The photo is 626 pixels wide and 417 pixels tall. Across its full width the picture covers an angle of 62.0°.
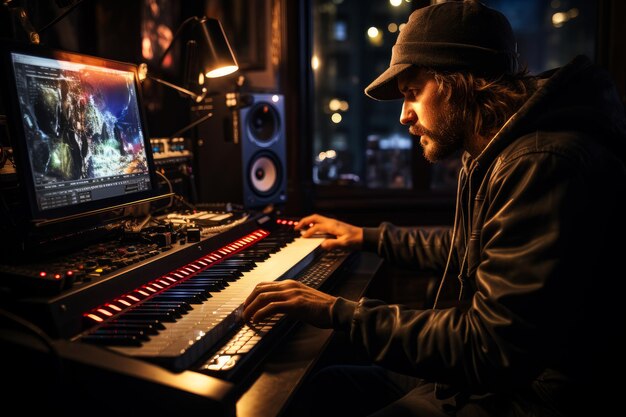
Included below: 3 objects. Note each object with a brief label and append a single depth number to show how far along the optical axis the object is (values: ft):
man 3.01
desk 2.57
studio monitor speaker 8.05
